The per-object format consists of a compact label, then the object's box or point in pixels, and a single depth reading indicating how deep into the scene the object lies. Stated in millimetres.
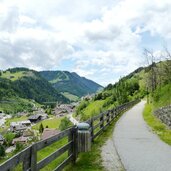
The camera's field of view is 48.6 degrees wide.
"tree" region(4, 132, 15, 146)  47967
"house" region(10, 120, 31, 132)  79586
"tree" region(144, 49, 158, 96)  35076
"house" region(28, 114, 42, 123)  98300
